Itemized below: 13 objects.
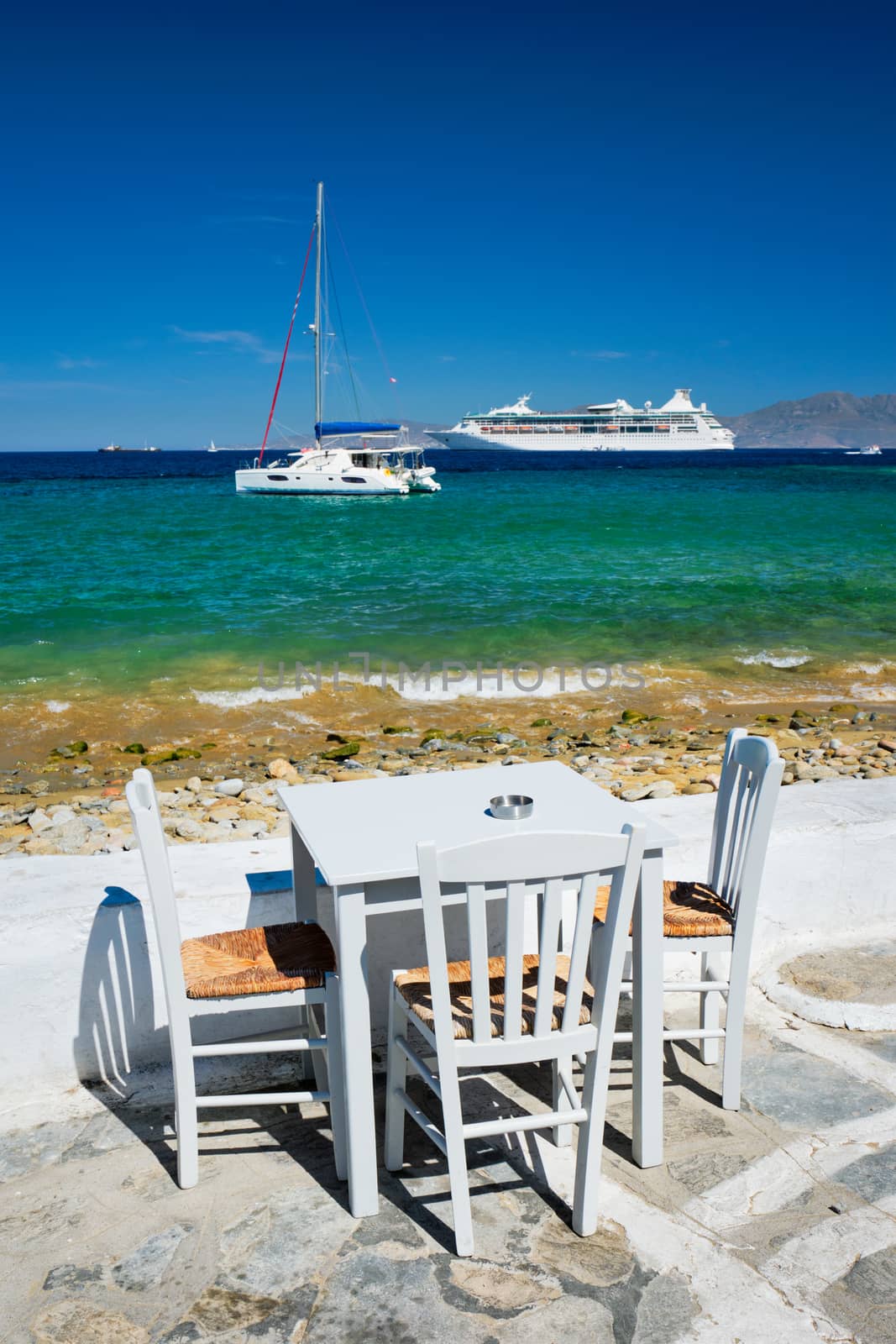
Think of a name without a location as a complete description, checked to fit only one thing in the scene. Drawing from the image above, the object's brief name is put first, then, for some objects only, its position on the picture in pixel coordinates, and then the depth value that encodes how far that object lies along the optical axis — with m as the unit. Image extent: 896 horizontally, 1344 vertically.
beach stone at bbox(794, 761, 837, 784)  5.96
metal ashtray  2.44
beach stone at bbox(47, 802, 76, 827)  5.63
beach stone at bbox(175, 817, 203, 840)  4.96
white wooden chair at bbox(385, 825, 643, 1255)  1.91
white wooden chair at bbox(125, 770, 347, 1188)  2.19
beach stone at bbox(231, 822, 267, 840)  4.86
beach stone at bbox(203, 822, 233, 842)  4.88
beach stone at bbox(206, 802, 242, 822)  5.40
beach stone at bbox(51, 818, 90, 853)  4.89
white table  2.18
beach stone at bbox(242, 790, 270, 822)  5.41
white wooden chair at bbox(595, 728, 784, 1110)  2.52
